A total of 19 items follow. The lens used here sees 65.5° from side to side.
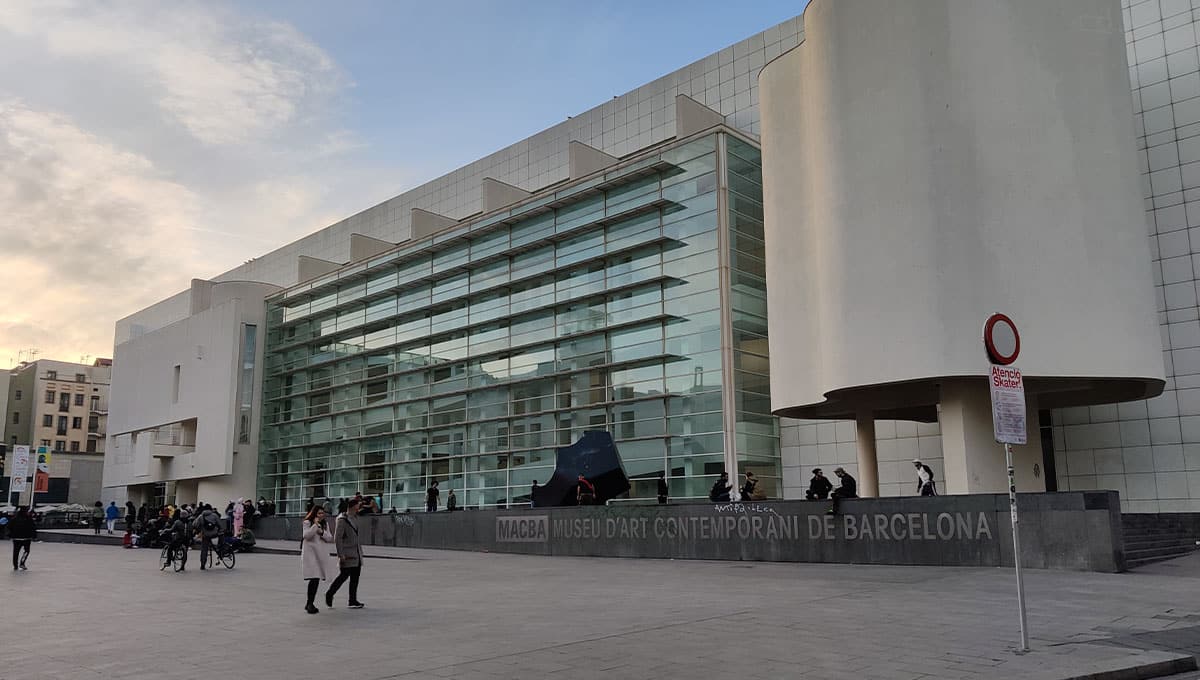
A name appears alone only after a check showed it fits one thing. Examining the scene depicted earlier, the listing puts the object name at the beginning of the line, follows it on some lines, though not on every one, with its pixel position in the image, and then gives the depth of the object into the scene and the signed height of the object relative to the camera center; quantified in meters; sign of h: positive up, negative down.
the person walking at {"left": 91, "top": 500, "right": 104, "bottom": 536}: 47.56 -0.79
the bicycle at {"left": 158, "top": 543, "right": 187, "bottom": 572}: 22.73 -1.30
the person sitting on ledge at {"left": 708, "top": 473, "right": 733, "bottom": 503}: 25.92 +0.08
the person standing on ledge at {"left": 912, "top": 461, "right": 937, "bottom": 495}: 25.28 +0.22
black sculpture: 29.81 +0.75
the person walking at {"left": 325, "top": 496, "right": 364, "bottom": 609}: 13.74 -0.79
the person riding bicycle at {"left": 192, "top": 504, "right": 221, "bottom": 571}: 23.05 -0.66
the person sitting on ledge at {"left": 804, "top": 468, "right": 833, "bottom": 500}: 24.17 +0.13
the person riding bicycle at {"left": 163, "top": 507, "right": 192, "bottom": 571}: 22.64 -0.89
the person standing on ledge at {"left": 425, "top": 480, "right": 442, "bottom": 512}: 36.97 -0.05
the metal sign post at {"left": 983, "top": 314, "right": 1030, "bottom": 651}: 9.18 +0.98
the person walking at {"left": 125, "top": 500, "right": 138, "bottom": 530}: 37.60 -0.55
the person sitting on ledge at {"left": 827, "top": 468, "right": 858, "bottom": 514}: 21.77 +0.08
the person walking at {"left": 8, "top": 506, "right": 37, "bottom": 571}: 22.69 -0.62
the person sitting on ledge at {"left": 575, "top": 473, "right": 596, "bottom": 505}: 27.81 +0.09
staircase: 19.31 -1.23
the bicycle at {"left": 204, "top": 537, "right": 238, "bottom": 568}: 23.55 -1.30
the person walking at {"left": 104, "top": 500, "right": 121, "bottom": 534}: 46.56 -0.58
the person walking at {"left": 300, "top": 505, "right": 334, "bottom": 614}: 13.43 -0.72
